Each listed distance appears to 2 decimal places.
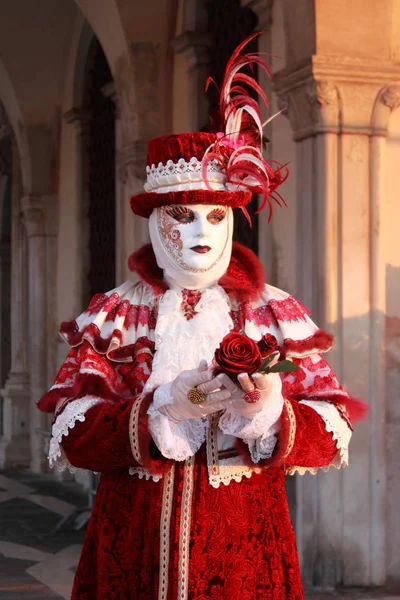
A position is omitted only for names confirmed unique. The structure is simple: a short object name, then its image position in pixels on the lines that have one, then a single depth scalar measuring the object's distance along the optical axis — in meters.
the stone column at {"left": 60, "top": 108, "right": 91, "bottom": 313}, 10.73
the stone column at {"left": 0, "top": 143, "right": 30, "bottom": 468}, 12.24
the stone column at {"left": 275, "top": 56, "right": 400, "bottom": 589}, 5.55
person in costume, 2.79
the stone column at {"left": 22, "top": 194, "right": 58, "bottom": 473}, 11.57
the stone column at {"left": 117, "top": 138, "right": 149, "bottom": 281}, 8.05
